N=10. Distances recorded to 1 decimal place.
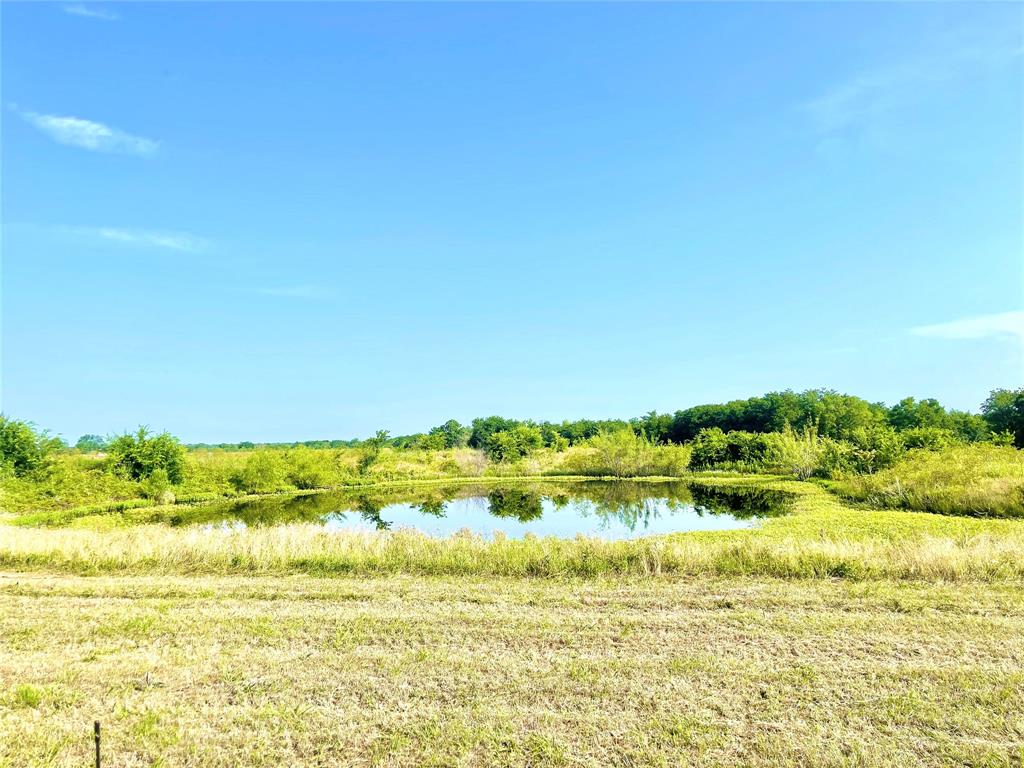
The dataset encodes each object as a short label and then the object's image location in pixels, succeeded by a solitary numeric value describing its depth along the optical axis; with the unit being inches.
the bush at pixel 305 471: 1364.4
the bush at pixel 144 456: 1129.4
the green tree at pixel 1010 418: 1731.1
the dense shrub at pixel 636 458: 1585.9
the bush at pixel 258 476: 1240.2
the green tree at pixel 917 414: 2165.4
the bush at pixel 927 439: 1127.6
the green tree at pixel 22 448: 978.1
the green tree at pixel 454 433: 3065.9
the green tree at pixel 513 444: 1876.4
